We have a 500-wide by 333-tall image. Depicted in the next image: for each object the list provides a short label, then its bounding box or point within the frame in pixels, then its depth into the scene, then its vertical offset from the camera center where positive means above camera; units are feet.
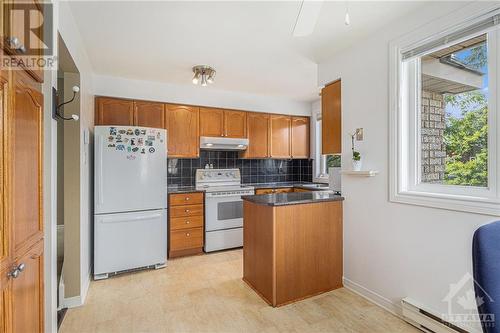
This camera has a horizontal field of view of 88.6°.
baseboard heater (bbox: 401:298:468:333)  5.65 -3.58
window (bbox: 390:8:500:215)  5.29 +1.15
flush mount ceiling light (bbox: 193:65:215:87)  9.97 +3.71
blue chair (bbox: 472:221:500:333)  2.40 -1.04
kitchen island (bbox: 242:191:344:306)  7.27 -2.40
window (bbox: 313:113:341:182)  15.20 +0.40
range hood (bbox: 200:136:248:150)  12.56 +1.18
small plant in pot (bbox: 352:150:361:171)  7.78 +0.14
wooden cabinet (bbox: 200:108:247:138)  12.81 +2.26
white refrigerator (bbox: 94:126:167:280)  9.18 -1.19
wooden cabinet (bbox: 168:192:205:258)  11.19 -2.55
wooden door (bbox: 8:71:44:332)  3.36 -0.43
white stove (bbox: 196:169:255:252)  11.89 -2.35
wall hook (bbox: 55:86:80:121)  5.32 +1.74
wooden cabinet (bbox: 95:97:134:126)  10.84 +2.41
